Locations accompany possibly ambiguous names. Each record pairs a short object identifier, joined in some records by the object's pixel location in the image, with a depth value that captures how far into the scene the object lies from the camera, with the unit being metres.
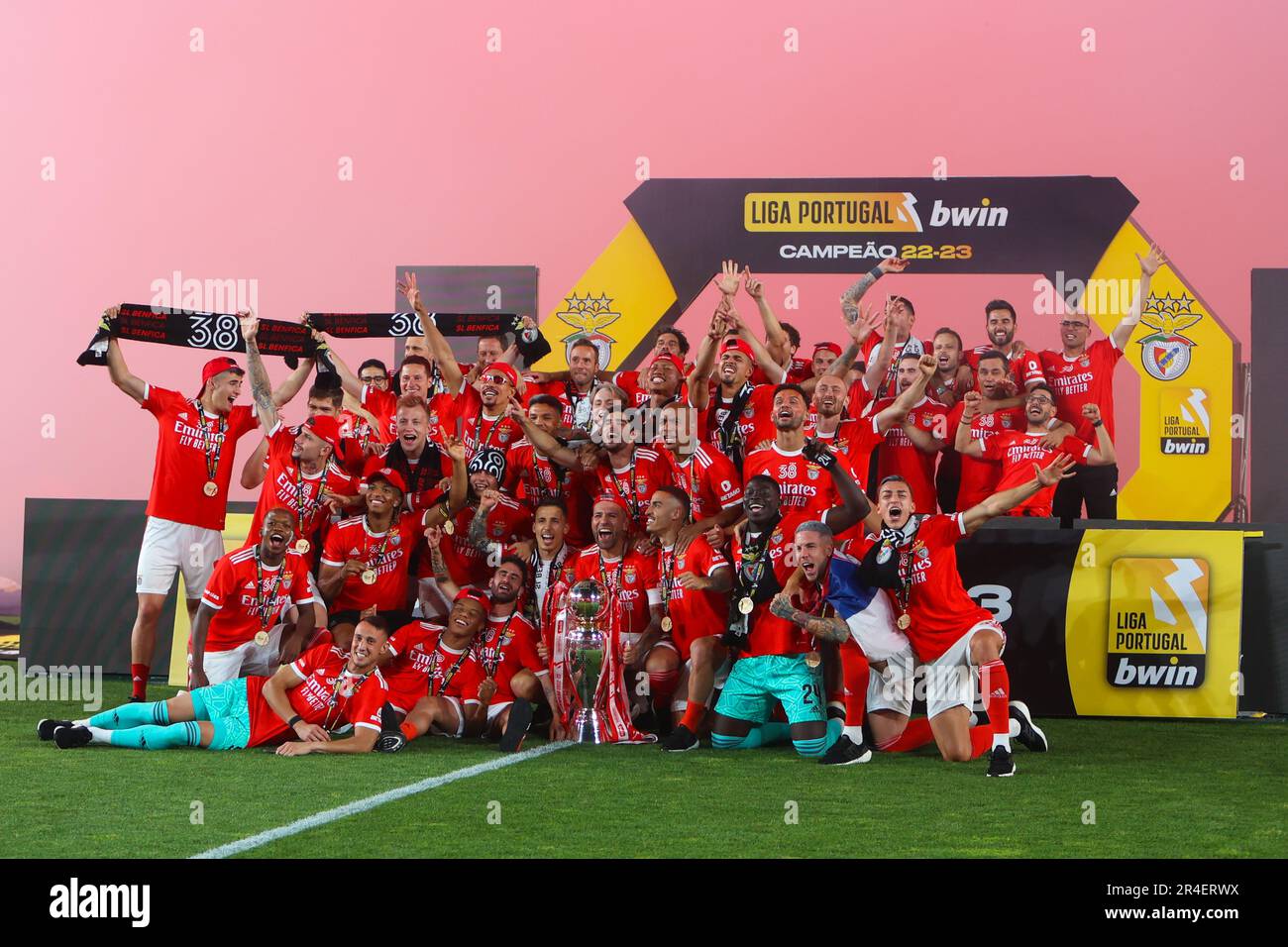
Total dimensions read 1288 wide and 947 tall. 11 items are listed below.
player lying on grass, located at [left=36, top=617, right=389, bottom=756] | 6.68
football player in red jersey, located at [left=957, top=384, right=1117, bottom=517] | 8.59
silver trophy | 7.12
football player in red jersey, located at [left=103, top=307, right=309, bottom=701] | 8.54
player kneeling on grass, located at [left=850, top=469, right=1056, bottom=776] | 6.75
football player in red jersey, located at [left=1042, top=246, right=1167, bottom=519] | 9.38
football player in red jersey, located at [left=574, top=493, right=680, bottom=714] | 7.42
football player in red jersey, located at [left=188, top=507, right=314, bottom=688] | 7.60
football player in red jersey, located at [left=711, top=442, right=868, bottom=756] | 7.03
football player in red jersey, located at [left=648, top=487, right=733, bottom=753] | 7.24
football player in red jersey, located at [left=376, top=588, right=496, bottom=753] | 7.30
